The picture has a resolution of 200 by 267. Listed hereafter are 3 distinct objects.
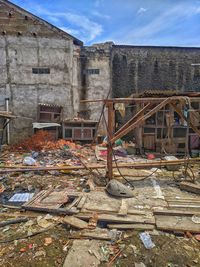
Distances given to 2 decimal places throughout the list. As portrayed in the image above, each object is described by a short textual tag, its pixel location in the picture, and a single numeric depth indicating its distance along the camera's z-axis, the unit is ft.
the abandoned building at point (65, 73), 46.73
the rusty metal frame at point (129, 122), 21.90
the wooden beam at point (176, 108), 22.25
